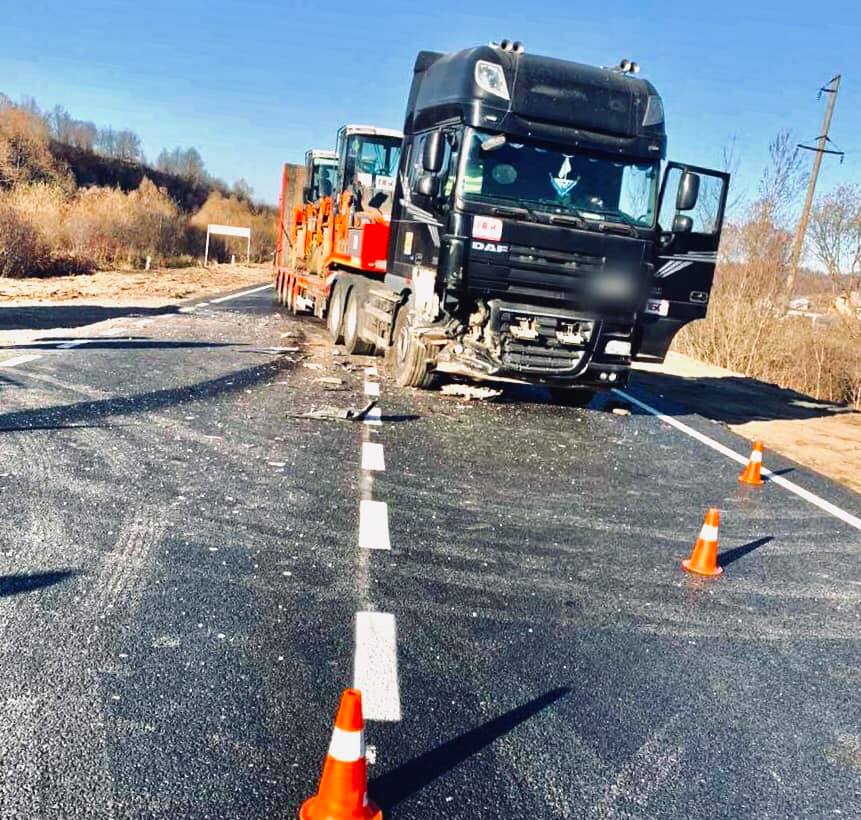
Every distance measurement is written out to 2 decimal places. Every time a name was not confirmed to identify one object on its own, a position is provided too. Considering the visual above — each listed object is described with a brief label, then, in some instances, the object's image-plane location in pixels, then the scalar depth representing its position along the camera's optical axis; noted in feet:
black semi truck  33.42
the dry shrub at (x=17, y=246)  91.81
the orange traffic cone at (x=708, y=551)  18.42
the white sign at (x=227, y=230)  135.44
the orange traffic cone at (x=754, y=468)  27.91
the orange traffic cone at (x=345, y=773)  8.62
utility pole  87.56
